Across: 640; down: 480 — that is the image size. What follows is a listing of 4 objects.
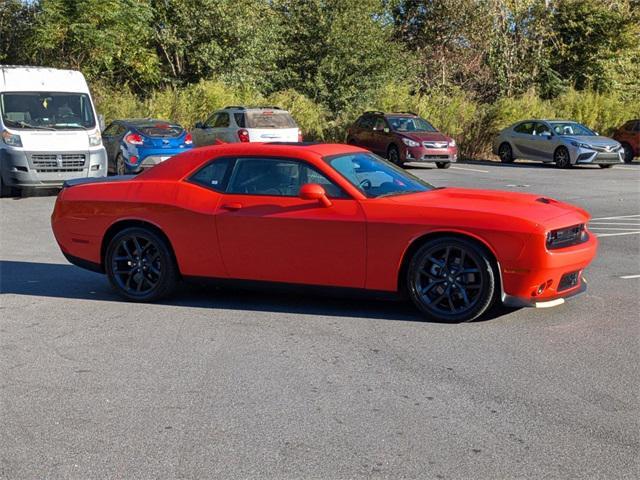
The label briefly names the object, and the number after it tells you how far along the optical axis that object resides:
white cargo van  17.73
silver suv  24.06
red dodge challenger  7.14
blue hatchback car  21.19
